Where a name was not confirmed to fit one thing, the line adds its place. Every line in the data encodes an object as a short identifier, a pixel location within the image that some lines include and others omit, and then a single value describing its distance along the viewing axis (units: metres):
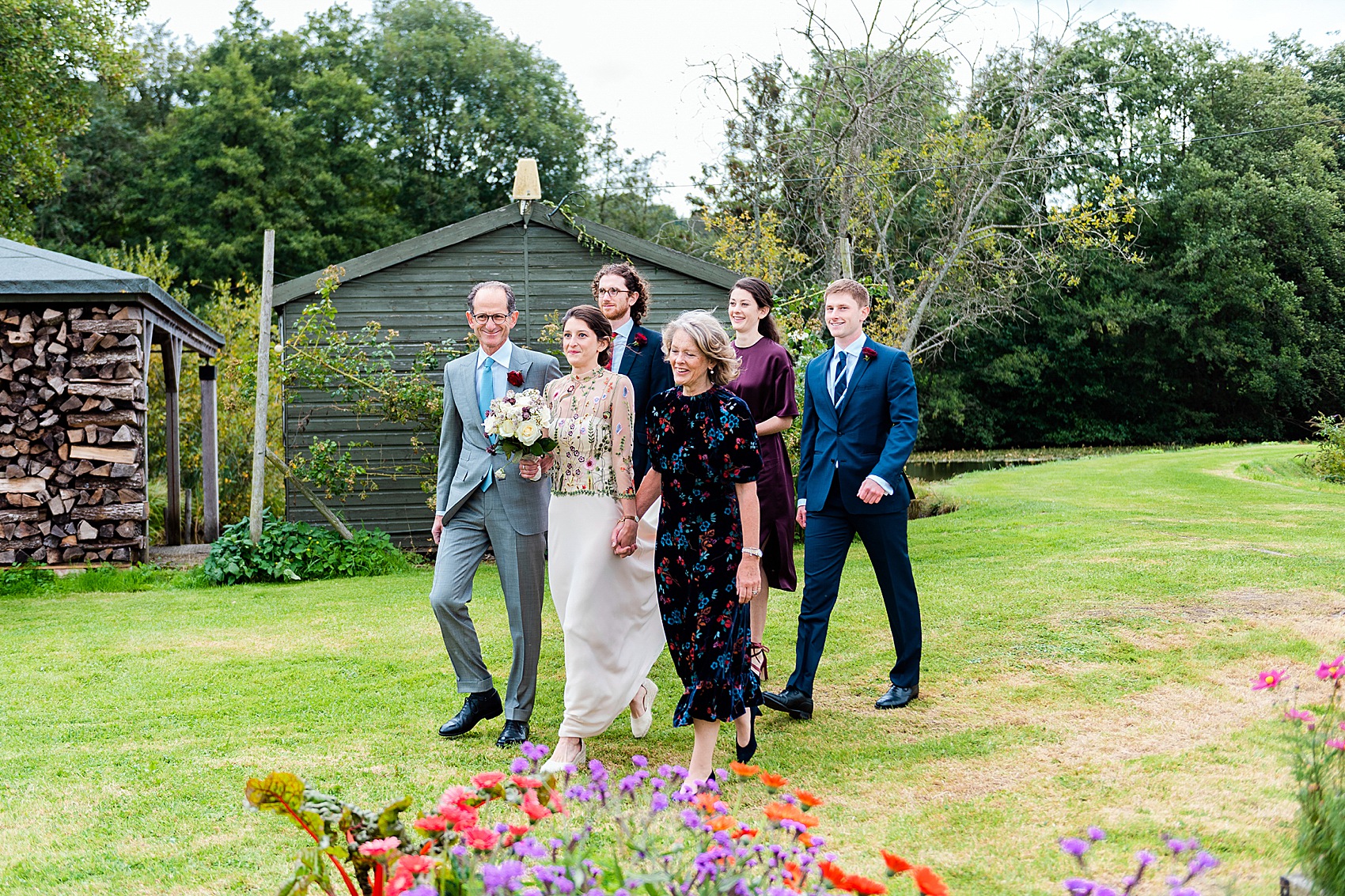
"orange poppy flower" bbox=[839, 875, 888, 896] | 1.88
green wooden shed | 12.84
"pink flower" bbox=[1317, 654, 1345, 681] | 3.12
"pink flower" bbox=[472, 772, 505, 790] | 2.39
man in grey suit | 4.91
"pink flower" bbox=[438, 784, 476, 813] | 2.33
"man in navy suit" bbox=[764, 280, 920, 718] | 5.24
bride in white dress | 4.48
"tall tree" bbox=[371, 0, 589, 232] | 36.72
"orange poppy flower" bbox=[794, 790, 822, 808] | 2.23
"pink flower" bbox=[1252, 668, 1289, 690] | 3.15
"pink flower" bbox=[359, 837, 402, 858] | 2.13
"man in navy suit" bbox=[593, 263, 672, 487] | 5.03
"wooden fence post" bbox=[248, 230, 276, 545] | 10.75
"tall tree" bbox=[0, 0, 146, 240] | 21.56
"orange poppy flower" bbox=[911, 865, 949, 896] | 1.82
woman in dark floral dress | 4.16
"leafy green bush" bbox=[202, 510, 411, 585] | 10.82
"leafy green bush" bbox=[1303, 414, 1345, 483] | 19.70
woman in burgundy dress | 5.62
